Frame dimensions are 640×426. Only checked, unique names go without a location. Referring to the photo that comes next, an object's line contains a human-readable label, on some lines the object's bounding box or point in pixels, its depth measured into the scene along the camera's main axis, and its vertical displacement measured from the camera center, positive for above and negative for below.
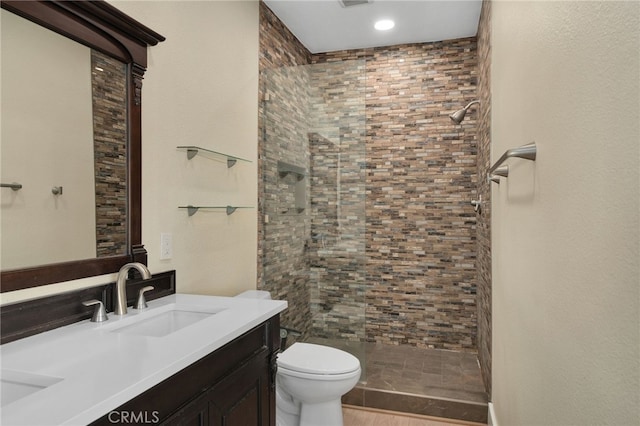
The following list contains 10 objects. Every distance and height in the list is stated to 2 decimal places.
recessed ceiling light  3.12 +1.42
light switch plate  1.87 -0.18
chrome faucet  1.45 -0.29
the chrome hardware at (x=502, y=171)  1.69 +0.15
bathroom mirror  1.28 +0.25
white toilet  2.13 -0.93
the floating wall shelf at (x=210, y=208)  2.06 +0.00
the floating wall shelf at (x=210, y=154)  2.04 +0.29
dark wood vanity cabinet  0.95 -0.52
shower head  2.93 +0.66
